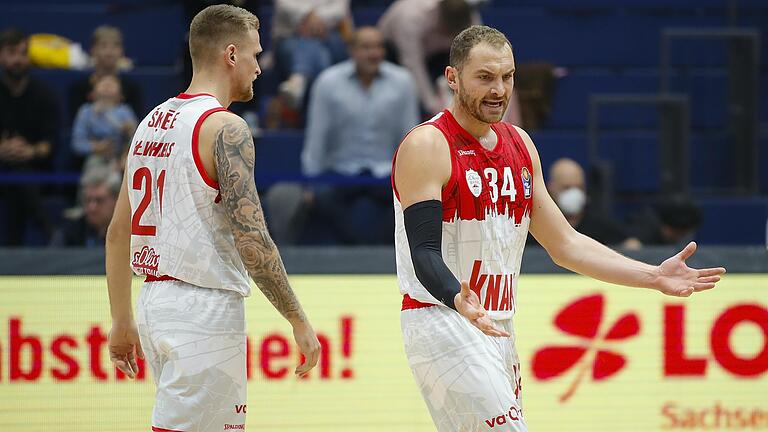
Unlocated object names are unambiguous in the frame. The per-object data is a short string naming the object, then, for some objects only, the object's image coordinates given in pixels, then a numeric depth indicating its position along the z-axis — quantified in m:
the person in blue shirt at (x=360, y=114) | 18.53
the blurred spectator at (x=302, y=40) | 20.09
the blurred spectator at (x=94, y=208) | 16.37
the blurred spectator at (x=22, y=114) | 18.28
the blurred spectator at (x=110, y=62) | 19.09
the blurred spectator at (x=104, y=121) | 18.31
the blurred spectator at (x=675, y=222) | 17.52
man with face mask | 17.33
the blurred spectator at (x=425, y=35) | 19.70
